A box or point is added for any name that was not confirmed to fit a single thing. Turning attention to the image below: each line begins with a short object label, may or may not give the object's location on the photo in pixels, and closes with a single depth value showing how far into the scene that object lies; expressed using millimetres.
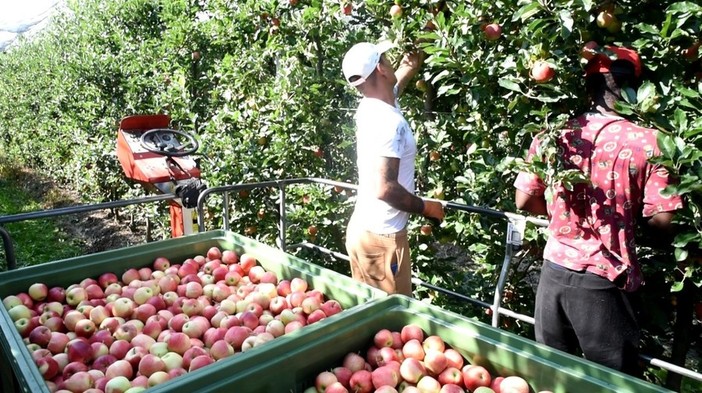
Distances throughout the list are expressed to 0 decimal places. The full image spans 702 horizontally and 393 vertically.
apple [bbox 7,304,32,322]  1896
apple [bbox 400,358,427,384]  1486
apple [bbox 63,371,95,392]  1507
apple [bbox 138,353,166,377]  1601
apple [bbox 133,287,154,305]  2092
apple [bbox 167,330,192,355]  1727
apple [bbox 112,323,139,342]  1819
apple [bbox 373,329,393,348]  1624
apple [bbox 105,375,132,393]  1487
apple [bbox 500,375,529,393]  1372
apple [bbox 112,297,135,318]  1983
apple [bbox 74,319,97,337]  1882
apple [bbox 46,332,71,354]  1750
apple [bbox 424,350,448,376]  1507
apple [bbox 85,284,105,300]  2138
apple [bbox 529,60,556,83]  2244
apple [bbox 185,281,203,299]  2156
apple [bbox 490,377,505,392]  1426
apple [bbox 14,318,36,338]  1838
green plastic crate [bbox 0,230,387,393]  1418
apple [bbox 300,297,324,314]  1943
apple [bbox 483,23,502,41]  2525
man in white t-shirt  2316
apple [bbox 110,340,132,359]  1715
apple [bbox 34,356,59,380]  1545
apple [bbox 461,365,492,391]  1446
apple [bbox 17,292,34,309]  2024
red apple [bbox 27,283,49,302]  2088
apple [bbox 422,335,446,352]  1573
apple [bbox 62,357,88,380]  1590
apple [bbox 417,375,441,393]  1434
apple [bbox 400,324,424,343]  1633
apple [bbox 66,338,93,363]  1677
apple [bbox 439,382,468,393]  1406
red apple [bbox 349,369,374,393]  1464
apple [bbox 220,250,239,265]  2453
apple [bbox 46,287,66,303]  2104
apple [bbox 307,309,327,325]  1875
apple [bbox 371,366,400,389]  1472
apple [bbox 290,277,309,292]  2111
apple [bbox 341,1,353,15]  3658
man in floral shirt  1841
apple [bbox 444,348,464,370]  1526
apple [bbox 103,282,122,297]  2158
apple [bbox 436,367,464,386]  1479
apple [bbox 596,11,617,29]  2178
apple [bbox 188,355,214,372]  1602
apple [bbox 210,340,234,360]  1695
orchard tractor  3342
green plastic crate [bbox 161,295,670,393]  1294
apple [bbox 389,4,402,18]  3100
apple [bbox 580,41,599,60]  2038
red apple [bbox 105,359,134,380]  1575
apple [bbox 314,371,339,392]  1447
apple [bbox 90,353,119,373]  1649
